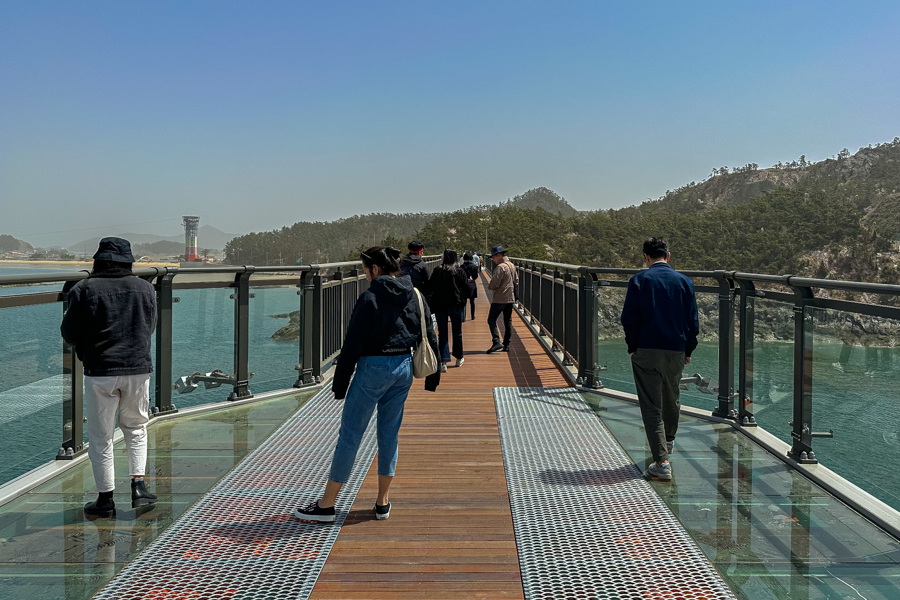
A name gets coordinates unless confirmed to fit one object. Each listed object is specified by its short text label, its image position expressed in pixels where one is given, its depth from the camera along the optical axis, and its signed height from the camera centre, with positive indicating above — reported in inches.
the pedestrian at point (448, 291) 366.6 -6.9
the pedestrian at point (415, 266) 341.1 +6.0
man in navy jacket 191.2 -15.0
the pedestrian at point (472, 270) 523.5 +6.9
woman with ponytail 147.5 -19.6
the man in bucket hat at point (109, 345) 153.5 -15.8
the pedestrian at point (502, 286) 417.4 -4.6
